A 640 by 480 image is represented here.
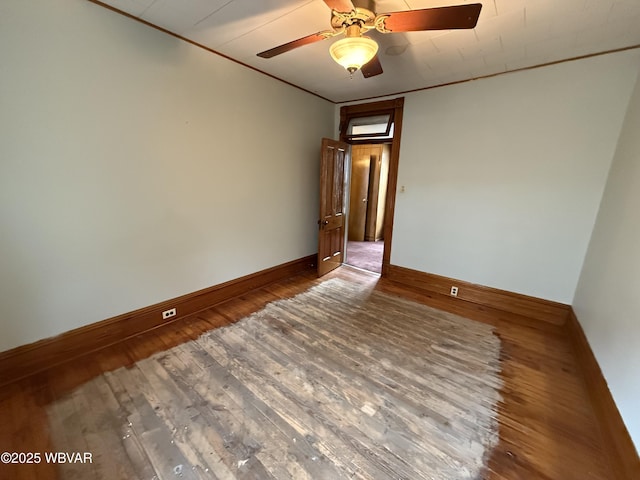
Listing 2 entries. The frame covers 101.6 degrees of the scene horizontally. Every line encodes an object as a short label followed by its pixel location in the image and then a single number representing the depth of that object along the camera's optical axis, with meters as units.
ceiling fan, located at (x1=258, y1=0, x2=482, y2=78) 1.32
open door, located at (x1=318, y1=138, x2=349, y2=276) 3.63
